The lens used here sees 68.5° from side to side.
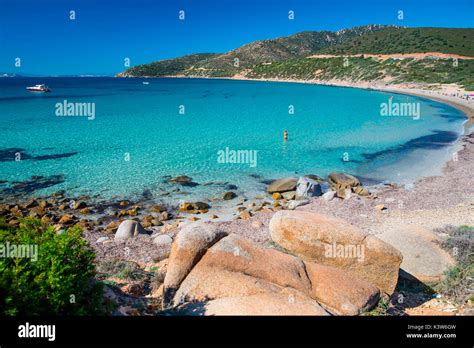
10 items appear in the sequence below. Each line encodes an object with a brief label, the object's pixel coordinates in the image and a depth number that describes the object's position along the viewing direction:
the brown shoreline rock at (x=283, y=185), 21.89
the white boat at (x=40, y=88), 101.88
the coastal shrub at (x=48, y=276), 5.37
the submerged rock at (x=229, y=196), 20.60
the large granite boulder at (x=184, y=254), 8.31
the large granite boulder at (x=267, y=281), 7.60
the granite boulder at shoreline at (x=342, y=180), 22.67
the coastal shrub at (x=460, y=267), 9.22
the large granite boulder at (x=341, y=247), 9.45
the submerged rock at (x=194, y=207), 18.92
